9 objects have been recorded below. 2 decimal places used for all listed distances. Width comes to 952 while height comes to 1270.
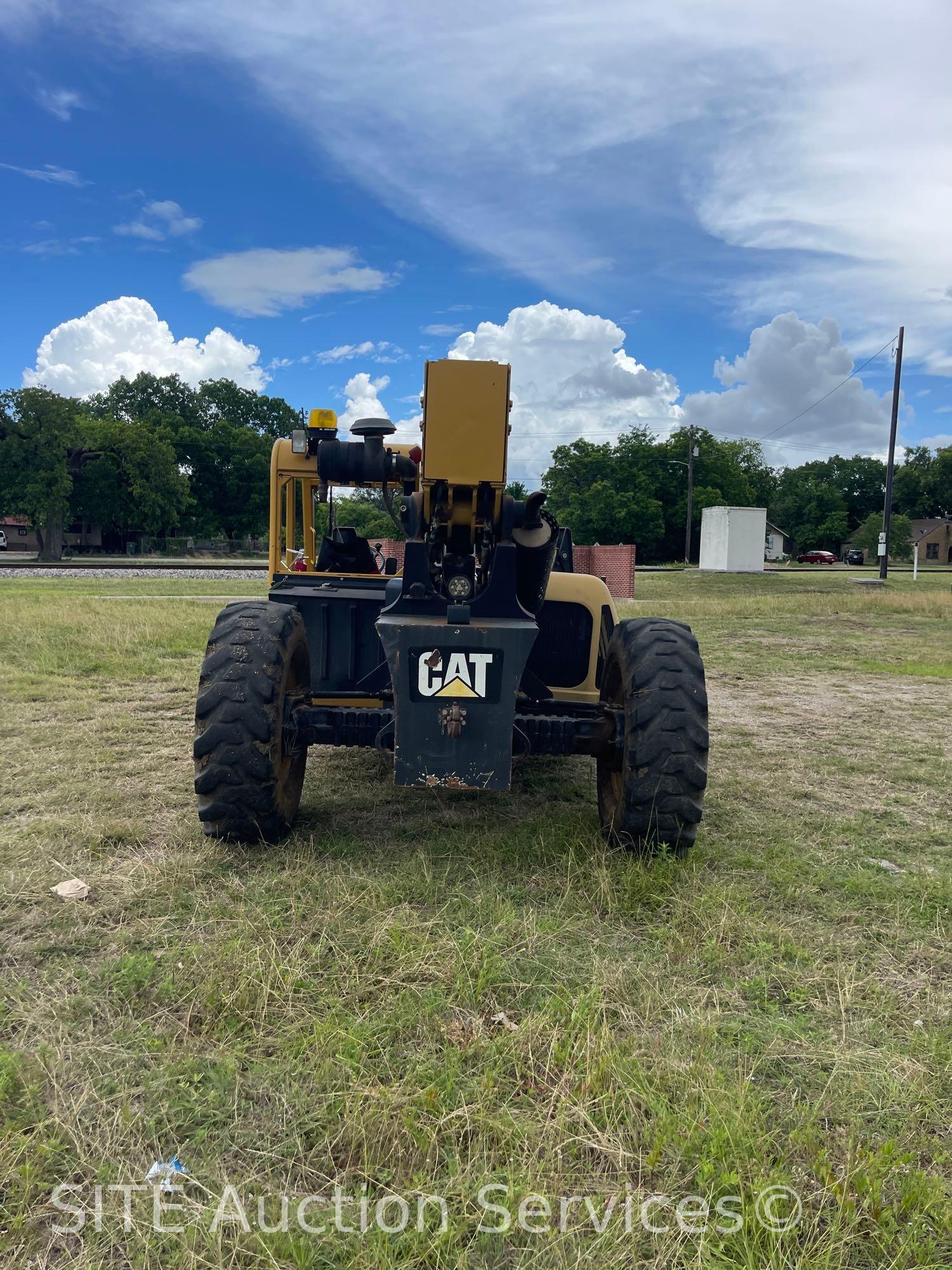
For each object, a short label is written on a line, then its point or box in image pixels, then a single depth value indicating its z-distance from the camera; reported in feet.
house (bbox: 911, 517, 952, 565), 273.54
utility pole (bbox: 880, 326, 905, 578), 98.17
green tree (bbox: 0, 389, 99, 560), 150.30
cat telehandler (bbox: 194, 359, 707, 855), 12.34
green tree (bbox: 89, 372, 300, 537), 222.48
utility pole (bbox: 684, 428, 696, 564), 182.56
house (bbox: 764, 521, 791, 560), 279.90
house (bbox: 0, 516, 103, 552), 218.79
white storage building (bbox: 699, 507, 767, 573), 119.14
